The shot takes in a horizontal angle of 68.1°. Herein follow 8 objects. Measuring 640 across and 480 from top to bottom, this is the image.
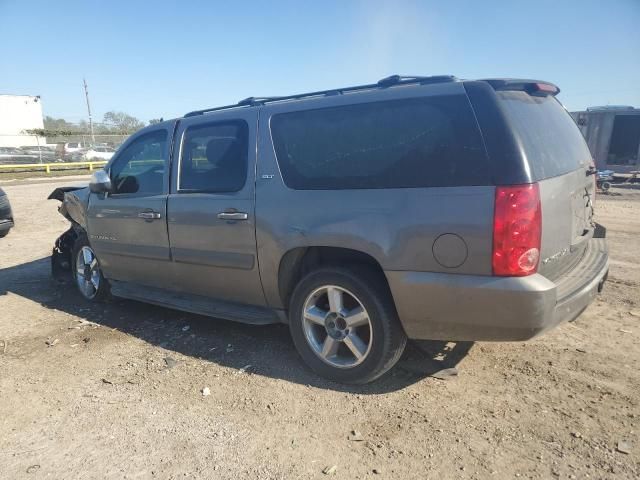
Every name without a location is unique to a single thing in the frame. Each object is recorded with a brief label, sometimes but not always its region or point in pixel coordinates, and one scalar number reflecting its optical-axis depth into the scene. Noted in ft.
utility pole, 134.16
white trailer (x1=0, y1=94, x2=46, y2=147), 142.82
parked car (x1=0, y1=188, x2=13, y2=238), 29.35
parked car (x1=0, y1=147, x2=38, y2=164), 103.55
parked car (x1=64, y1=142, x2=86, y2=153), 114.32
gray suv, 8.75
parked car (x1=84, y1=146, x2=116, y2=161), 117.19
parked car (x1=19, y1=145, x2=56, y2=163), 108.06
